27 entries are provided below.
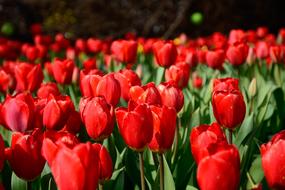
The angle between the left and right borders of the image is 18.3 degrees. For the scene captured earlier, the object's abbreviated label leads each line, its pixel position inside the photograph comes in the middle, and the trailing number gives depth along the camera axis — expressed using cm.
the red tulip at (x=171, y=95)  144
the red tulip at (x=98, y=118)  131
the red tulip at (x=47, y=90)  167
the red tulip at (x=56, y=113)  138
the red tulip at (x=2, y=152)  119
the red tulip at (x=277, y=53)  227
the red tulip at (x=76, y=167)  107
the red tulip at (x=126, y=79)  158
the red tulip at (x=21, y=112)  138
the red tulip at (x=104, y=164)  119
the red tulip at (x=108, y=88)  147
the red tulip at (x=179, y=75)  176
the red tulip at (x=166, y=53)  194
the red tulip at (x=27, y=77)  182
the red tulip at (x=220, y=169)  107
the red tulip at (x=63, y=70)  195
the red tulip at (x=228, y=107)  135
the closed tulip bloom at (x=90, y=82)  152
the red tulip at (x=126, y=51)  218
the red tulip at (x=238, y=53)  207
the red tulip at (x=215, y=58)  212
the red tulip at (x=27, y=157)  120
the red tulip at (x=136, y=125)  122
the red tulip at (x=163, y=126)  125
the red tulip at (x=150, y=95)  138
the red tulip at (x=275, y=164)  112
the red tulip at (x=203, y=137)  116
